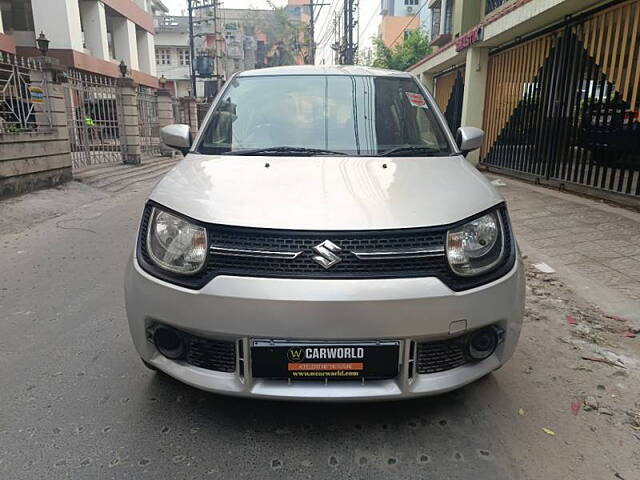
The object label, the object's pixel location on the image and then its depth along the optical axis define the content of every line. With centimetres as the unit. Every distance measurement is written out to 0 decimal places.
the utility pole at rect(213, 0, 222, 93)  3056
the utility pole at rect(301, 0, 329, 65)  3694
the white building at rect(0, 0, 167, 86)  1886
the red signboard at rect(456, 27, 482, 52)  1112
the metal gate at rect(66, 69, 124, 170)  1208
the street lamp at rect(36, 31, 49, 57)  1093
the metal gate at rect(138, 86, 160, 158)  1658
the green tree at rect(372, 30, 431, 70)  2848
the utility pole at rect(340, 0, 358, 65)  2428
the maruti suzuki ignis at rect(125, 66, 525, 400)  188
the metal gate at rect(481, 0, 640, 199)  676
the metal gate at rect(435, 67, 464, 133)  1453
